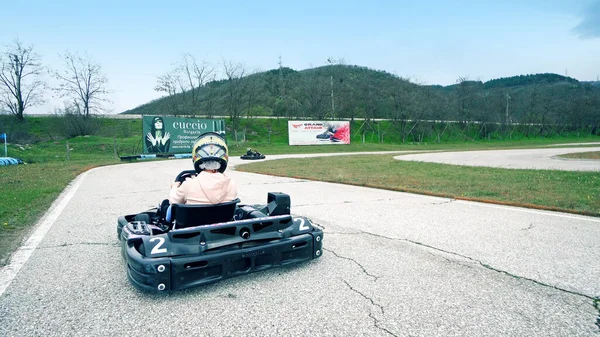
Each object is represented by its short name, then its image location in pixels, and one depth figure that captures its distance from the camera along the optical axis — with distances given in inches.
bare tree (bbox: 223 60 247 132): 2117.4
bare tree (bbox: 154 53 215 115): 2016.6
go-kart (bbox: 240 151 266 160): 954.7
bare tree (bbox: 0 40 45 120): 1775.3
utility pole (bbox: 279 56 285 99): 2954.7
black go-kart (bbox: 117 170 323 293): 118.5
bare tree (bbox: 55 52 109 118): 1908.2
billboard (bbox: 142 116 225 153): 1077.1
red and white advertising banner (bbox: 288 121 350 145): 1624.0
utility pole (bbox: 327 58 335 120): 2302.5
